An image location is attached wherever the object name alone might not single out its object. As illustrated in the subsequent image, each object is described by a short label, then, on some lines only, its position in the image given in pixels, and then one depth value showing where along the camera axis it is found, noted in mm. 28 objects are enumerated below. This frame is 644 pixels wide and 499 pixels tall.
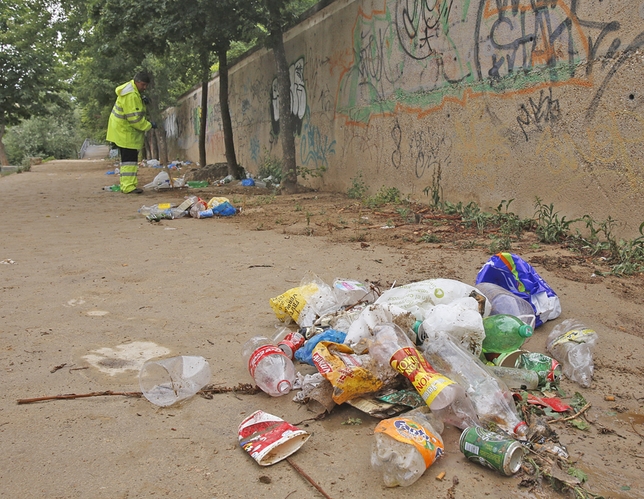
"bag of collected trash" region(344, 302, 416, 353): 2494
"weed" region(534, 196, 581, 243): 4668
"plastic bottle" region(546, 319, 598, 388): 2357
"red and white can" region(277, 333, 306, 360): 2568
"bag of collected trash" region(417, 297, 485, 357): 2395
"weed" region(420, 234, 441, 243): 4973
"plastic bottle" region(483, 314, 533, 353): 2461
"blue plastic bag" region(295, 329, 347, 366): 2539
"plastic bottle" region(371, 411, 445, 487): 1685
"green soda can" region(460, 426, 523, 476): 1686
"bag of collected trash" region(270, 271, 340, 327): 2928
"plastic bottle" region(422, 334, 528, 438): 1972
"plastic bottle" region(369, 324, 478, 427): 1967
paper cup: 1817
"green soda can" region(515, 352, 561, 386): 2285
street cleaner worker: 8977
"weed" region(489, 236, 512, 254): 4455
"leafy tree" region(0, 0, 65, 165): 18312
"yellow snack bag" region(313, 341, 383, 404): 2080
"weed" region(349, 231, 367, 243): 5148
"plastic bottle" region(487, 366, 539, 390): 2256
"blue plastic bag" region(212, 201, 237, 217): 7117
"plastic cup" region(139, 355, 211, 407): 2260
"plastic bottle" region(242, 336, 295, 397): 2293
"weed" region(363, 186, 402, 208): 7340
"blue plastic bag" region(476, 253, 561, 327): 2955
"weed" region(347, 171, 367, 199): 8312
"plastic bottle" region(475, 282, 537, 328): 2791
